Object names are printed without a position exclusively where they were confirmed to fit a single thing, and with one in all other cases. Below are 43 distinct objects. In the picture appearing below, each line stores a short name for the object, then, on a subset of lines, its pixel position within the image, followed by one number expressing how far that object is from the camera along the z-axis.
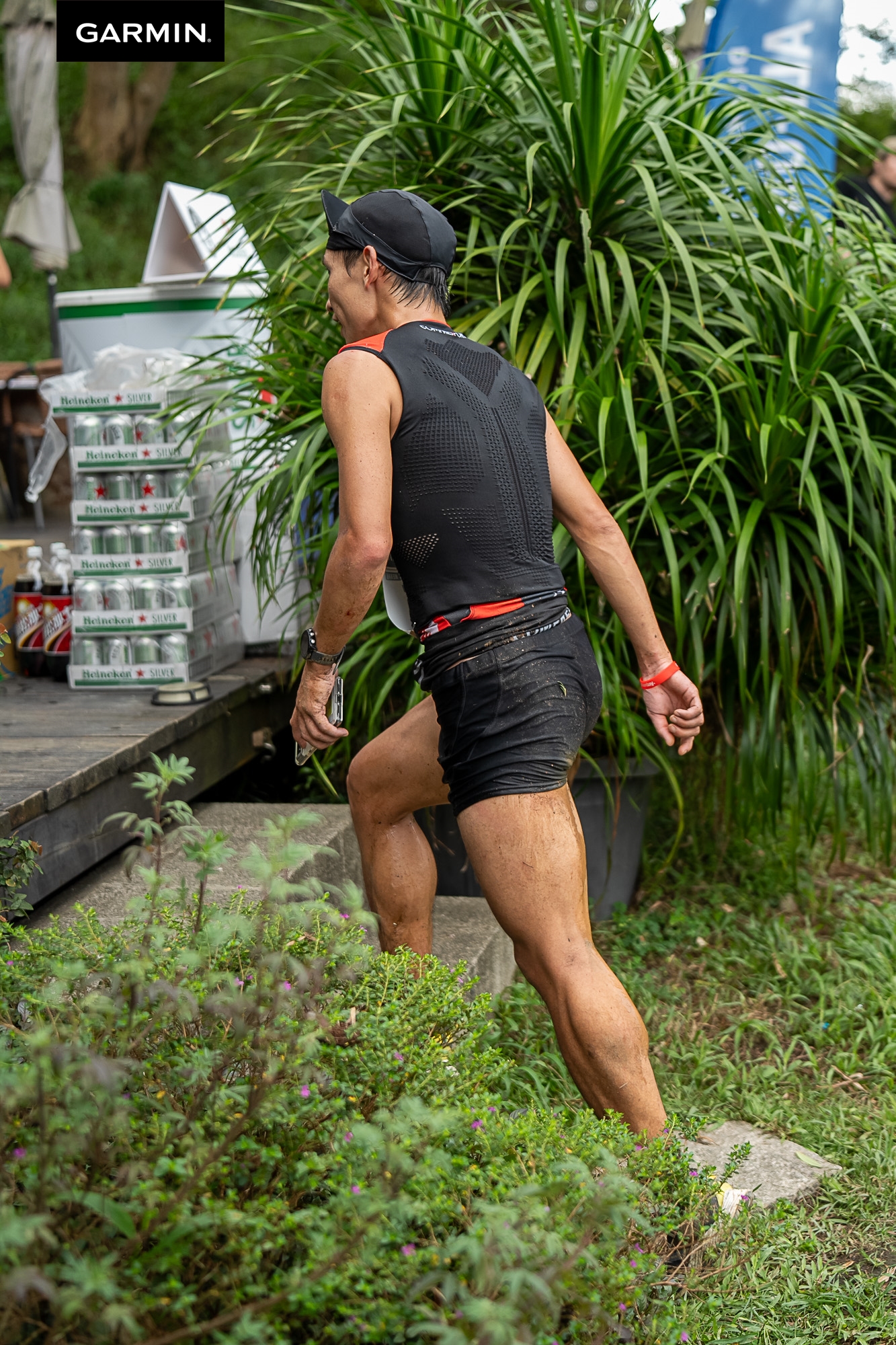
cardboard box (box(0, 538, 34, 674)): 4.08
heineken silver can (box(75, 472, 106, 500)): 3.75
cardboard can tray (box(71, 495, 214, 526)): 3.71
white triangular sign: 4.30
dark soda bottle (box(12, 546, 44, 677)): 4.00
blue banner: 6.59
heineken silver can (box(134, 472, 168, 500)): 3.72
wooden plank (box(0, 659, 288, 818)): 2.74
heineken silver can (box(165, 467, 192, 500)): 3.71
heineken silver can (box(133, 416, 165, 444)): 3.67
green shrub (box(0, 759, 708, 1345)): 1.29
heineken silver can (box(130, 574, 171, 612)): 3.69
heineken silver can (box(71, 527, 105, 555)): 3.75
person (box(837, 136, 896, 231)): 5.56
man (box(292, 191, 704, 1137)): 2.07
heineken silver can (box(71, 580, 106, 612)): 3.72
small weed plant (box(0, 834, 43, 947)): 2.23
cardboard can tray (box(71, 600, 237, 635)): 3.70
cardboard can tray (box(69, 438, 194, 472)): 3.68
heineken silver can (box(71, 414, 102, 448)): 3.74
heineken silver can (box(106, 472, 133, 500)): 3.72
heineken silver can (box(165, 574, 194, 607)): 3.70
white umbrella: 7.18
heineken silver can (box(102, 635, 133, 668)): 3.76
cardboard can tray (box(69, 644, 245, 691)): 3.73
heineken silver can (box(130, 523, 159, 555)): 3.72
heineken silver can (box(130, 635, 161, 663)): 3.73
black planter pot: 3.46
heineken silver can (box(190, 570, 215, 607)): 3.78
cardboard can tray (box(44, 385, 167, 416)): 3.68
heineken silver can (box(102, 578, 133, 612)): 3.69
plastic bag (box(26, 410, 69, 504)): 4.26
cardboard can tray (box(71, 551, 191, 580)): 3.71
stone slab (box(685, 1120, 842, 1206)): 2.42
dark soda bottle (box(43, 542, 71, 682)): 3.93
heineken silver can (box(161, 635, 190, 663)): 3.72
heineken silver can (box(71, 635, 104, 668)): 3.80
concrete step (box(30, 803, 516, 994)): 2.88
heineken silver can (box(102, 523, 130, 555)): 3.73
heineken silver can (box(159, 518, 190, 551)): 3.71
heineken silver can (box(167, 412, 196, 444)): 3.61
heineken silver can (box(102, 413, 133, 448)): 3.70
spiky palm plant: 3.15
